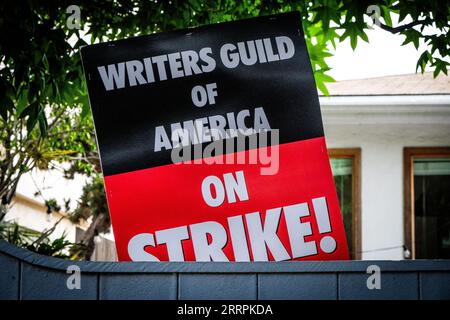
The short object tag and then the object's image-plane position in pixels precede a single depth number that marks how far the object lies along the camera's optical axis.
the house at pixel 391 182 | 7.95
